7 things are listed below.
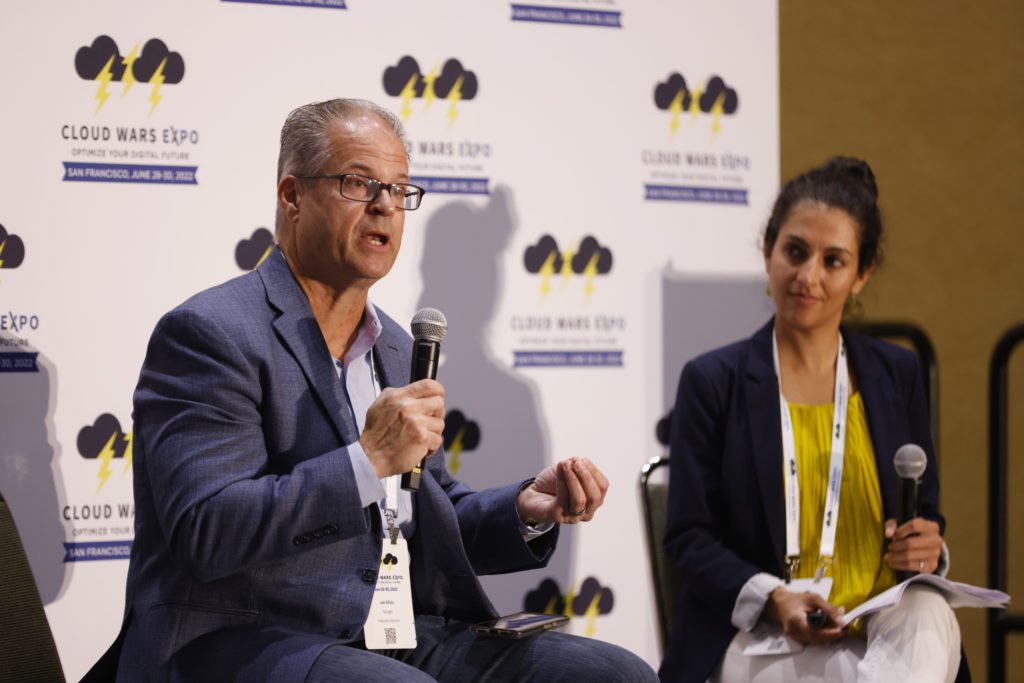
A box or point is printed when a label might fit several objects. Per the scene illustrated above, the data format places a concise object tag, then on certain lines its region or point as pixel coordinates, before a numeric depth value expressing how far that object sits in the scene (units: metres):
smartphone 4.80
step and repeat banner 7.01
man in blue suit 4.25
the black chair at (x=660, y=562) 6.52
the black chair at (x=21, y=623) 5.06
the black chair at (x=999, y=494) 8.26
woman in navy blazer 5.96
